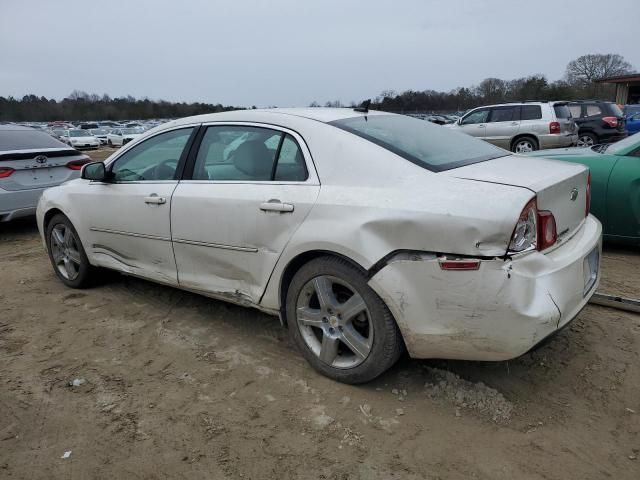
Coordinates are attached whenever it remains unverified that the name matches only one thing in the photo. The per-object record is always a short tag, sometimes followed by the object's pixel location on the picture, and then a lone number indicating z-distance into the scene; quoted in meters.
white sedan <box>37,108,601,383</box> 2.34
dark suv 14.83
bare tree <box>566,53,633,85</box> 63.31
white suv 13.40
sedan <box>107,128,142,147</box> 35.41
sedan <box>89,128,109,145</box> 37.81
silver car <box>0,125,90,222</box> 6.53
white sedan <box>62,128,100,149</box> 31.64
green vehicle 4.71
